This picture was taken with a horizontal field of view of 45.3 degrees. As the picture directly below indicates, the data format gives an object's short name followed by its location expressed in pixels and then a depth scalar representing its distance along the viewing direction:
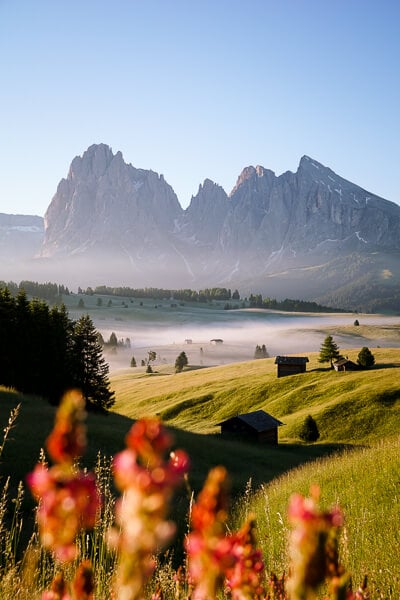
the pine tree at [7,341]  49.78
